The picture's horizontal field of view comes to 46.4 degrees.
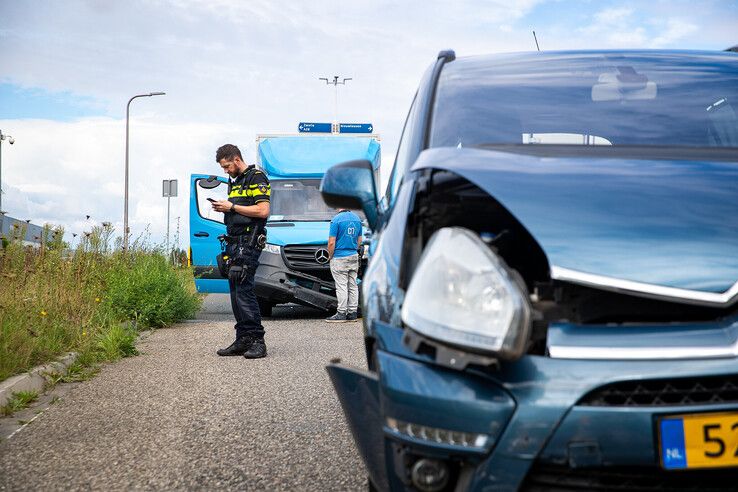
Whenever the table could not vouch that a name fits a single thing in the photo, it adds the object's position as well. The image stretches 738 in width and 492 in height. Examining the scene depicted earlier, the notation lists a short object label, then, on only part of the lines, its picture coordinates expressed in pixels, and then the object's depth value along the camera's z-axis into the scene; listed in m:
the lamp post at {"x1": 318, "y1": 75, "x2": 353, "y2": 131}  30.83
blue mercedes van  12.57
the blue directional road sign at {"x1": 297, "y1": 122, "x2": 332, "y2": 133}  15.21
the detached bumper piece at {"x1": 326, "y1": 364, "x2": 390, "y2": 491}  2.11
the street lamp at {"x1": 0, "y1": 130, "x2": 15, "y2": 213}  21.67
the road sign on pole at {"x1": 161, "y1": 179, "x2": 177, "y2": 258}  28.27
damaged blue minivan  1.82
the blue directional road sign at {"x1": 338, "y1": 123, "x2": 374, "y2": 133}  15.02
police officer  8.15
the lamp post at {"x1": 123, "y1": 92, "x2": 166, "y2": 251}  32.16
